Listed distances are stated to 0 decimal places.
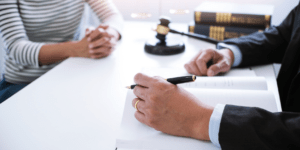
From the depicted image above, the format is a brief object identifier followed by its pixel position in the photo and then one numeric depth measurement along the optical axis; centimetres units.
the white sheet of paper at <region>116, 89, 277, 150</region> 45
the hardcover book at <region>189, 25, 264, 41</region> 105
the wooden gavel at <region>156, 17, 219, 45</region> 95
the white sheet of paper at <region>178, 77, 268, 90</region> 61
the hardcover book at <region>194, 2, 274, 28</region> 102
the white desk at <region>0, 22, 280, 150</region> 50
